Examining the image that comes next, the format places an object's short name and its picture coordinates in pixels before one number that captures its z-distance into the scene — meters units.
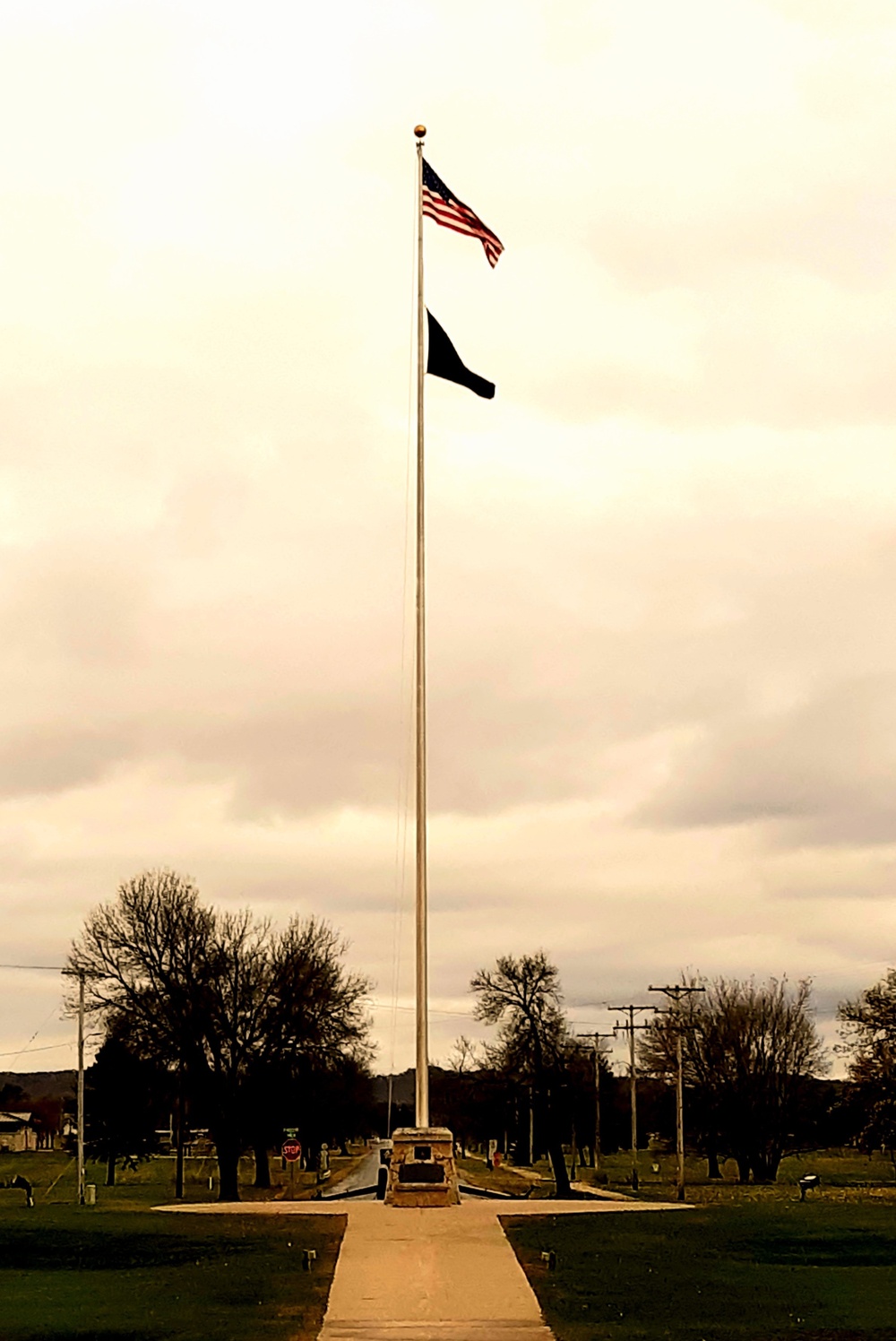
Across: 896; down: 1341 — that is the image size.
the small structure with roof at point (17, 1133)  155.50
